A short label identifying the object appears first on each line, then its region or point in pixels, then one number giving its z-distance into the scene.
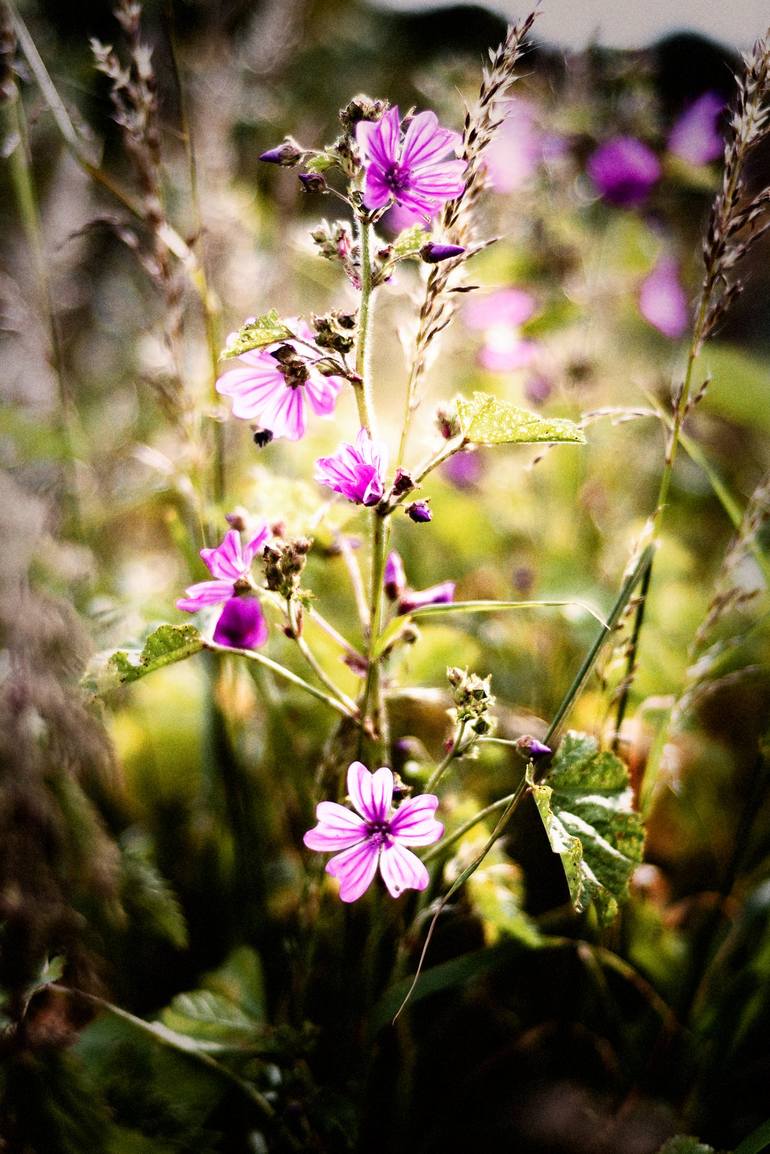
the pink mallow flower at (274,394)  0.51
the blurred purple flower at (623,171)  0.78
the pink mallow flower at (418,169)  0.48
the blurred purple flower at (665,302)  0.94
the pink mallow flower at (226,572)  0.49
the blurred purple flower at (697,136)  0.78
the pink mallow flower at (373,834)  0.48
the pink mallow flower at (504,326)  0.88
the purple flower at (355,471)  0.48
